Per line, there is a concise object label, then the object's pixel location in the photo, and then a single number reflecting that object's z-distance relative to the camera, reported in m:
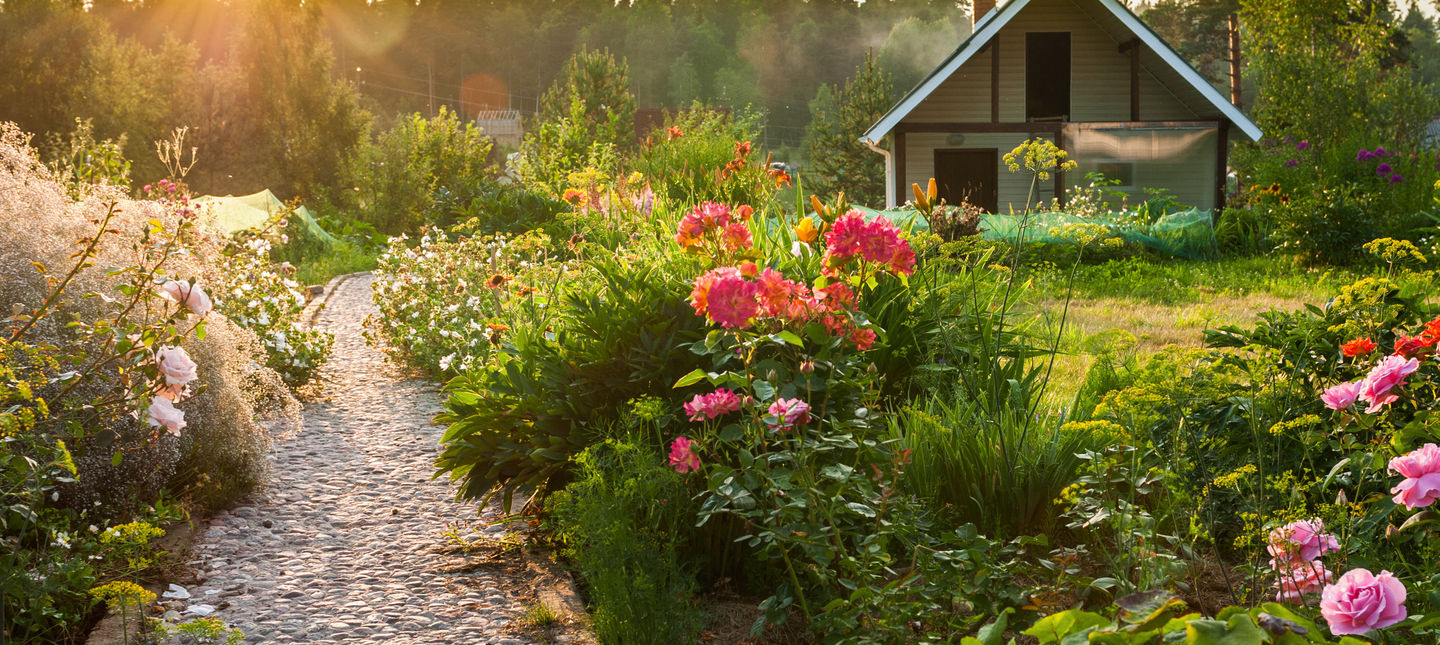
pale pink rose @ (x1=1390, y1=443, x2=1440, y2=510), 1.83
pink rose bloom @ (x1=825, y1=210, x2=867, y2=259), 2.53
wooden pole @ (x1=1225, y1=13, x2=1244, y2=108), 23.16
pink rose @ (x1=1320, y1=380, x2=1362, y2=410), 2.19
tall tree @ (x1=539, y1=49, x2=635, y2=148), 30.11
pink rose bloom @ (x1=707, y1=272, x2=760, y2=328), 2.28
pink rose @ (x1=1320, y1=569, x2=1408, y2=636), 1.54
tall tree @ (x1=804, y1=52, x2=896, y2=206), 29.72
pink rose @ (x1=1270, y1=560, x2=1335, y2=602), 2.09
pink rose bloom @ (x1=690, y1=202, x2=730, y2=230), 2.74
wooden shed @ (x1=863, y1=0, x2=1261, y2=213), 15.28
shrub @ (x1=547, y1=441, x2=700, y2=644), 2.51
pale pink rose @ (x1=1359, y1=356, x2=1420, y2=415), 2.13
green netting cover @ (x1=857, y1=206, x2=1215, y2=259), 11.24
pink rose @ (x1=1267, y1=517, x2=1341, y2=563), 2.04
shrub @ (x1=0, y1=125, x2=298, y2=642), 2.73
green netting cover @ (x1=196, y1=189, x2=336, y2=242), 13.11
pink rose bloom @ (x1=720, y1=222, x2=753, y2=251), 2.77
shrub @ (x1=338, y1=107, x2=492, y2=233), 18.89
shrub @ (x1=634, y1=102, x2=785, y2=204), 6.93
